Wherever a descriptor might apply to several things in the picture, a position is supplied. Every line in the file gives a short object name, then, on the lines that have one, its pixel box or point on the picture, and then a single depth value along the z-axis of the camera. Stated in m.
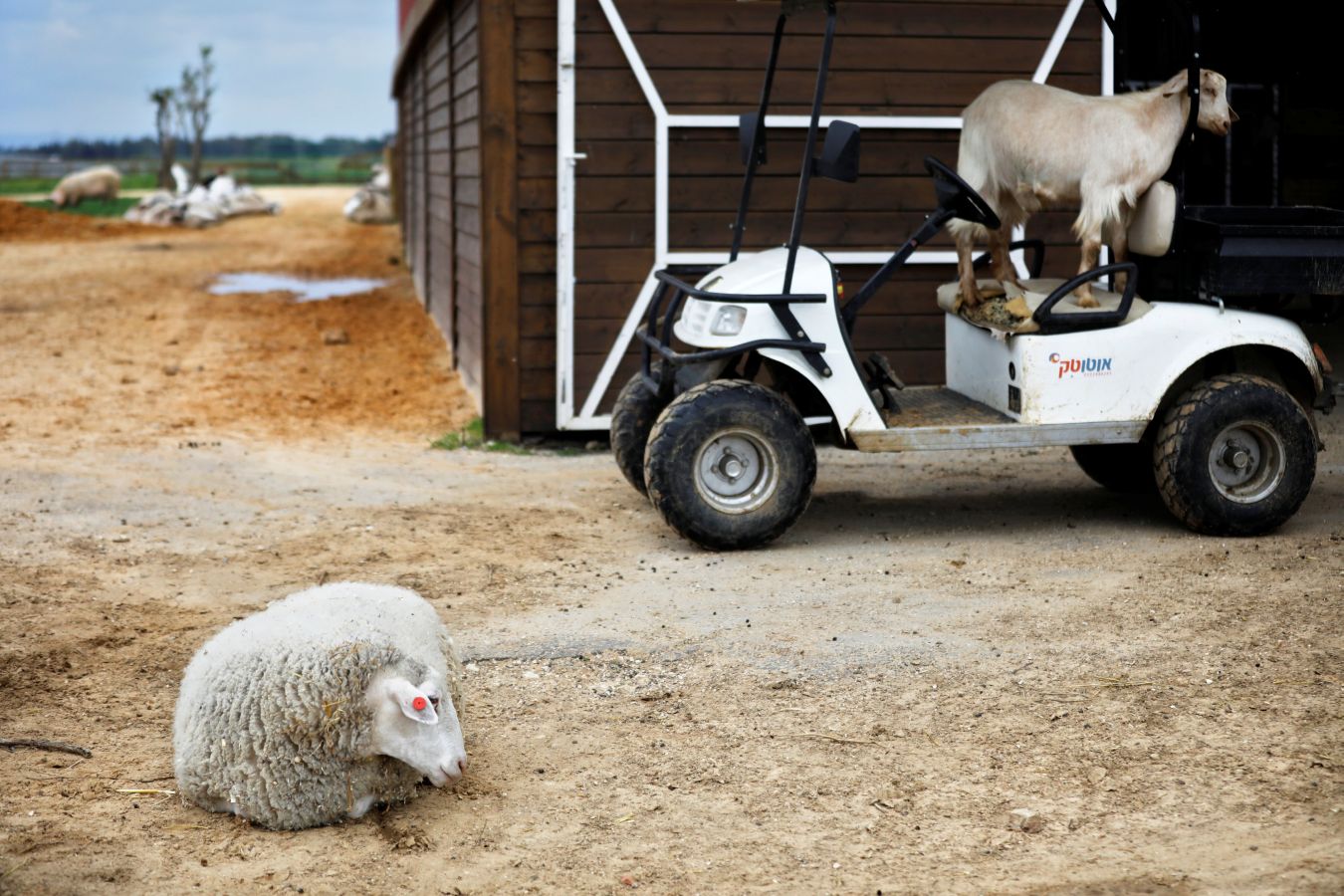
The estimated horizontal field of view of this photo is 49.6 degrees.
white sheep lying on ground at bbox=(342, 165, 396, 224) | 35.66
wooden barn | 9.01
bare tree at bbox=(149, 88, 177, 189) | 53.59
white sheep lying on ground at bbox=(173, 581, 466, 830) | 3.92
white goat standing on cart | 6.66
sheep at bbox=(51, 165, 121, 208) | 39.03
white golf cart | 6.61
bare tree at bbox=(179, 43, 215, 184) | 59.09
